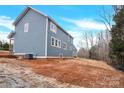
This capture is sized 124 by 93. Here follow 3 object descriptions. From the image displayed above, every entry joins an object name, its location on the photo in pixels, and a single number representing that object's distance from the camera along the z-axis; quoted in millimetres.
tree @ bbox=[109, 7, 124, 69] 5282
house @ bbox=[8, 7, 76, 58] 5724
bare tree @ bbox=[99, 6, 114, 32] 7179
